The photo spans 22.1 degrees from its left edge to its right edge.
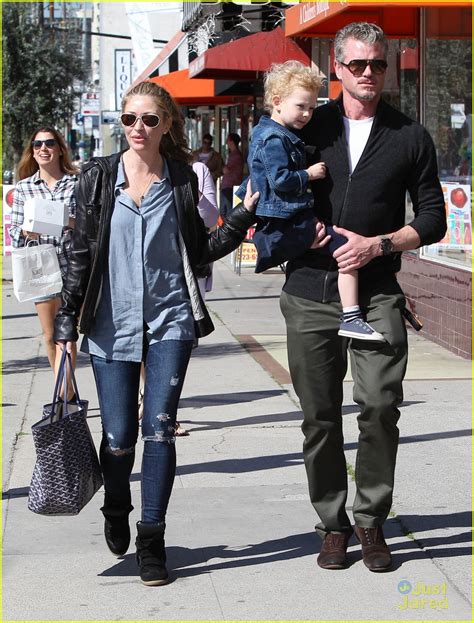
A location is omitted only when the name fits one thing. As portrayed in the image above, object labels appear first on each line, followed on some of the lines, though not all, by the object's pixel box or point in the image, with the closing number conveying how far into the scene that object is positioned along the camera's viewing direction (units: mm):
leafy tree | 40219
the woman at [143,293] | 4805
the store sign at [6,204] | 16978
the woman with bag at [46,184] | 7543
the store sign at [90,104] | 49656
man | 4766
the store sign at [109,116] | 43138
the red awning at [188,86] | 22391
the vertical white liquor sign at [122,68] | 45128
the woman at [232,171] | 21078
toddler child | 4629
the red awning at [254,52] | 14836
